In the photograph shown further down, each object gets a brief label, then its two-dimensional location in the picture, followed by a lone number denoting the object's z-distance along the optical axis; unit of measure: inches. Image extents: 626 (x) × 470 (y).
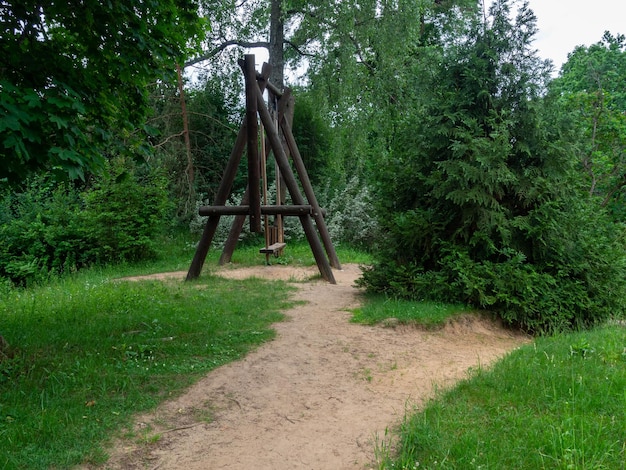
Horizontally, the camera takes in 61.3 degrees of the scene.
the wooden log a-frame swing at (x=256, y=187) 349.7
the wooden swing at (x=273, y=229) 411.5
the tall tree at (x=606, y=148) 663.1
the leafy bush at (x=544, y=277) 256.1
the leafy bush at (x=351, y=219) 605.6
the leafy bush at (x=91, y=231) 488.6
